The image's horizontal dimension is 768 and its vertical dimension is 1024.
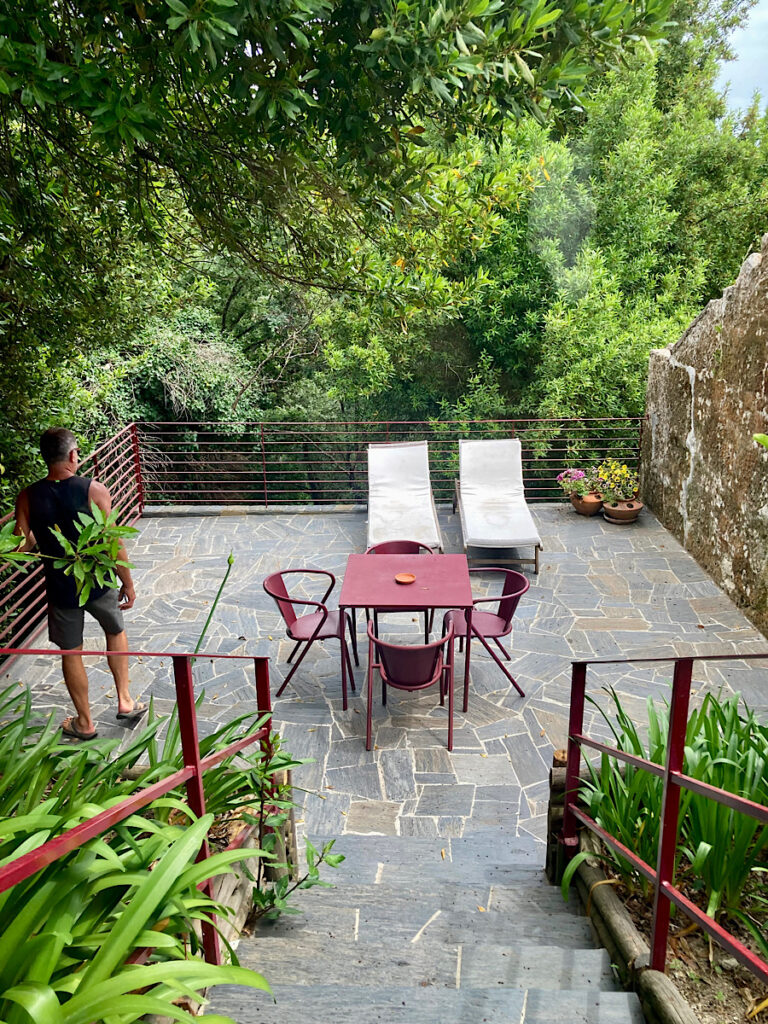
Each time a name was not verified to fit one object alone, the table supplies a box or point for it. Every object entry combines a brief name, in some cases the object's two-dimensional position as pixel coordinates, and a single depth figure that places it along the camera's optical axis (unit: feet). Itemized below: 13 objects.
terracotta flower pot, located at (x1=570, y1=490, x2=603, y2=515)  28.63
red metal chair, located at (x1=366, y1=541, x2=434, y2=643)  20.30
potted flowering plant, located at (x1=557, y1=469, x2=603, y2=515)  28.71
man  13.53
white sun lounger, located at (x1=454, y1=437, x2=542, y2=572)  24.67
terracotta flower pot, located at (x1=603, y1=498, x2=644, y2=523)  27.84
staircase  6.72
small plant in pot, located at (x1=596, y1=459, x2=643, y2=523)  27.99
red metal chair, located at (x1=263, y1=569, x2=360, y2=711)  17.15
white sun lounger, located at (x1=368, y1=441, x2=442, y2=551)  25.23
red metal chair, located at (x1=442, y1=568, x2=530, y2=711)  17.11
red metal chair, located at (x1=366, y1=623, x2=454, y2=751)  15.17
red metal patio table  16.42
